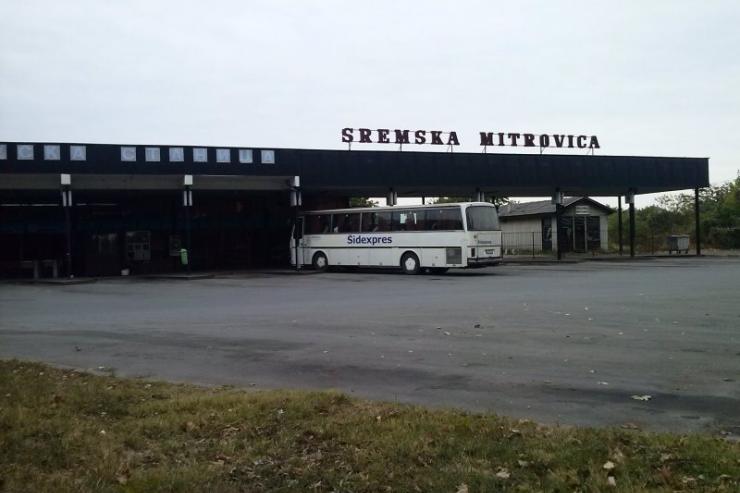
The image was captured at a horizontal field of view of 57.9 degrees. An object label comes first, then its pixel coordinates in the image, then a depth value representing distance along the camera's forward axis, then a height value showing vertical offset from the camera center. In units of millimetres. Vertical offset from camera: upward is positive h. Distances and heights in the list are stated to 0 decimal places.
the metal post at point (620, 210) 46550 +2305
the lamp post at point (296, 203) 34875 +2611
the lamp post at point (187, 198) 31781 +2823
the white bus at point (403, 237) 28500 +575
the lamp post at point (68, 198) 29906 +2765
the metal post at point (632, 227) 42406 +997
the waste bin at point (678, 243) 45625 -114
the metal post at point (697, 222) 43506 +1226
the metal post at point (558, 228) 38938 +978
